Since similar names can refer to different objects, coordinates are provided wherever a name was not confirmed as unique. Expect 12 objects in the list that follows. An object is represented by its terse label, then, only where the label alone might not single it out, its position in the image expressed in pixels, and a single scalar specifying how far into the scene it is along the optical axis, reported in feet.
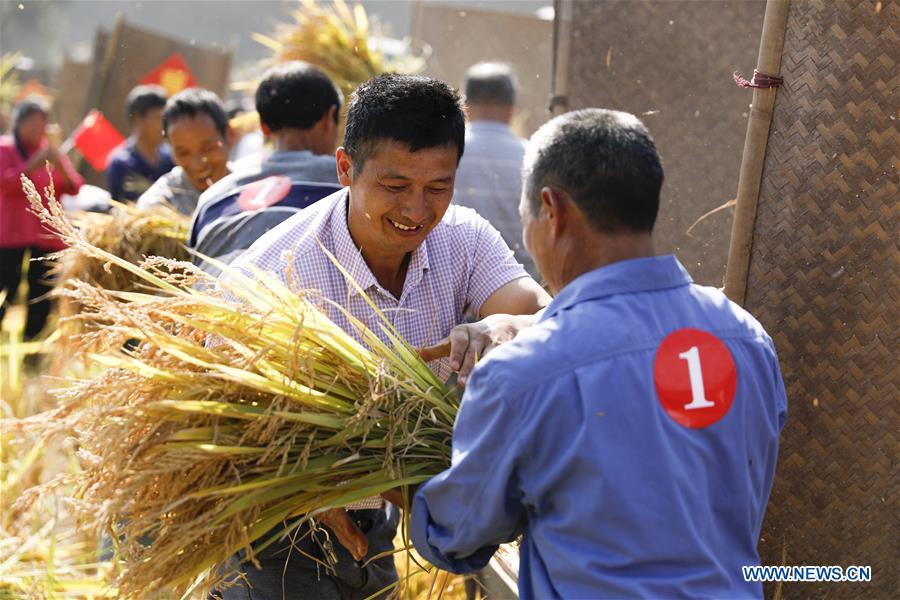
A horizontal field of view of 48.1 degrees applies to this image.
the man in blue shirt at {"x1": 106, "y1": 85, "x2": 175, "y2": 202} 21.08
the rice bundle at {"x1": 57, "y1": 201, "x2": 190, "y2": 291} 13.57
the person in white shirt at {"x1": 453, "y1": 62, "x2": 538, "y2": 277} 15.71
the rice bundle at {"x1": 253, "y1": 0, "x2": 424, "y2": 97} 20.90
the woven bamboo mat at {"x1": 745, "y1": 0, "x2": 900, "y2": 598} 8.13
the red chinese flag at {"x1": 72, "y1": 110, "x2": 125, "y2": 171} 25.95
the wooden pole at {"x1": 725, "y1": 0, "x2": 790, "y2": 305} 8.56
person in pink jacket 23.29
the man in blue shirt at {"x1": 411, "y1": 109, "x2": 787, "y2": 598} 5.41
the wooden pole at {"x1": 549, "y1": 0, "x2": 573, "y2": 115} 15.05
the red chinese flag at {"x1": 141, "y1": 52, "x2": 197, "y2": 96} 28.22
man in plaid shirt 7.87
